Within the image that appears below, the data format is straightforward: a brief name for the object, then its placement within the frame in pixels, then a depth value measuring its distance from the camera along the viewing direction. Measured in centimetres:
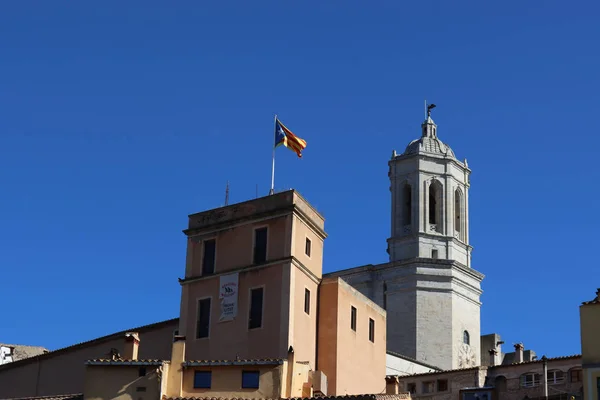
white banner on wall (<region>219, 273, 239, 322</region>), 5812
